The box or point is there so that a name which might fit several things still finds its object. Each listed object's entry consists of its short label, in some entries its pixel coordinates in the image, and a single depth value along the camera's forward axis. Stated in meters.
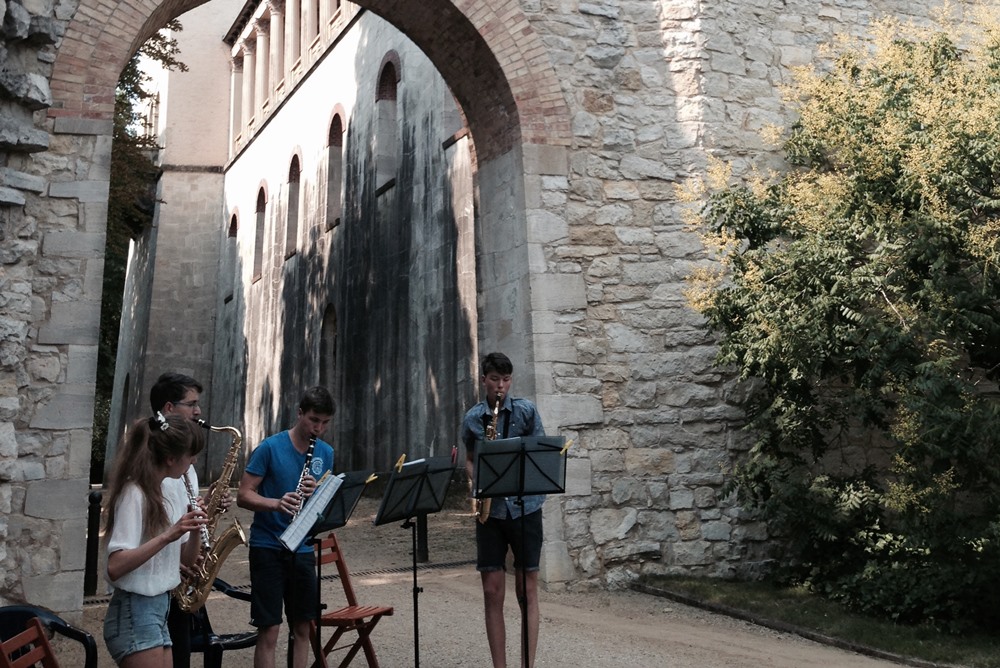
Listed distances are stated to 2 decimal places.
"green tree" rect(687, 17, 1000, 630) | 7.57
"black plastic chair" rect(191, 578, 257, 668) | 5.11
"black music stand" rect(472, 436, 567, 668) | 5.37
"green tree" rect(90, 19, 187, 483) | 15.29
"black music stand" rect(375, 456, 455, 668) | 5.37
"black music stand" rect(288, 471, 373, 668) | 4.93
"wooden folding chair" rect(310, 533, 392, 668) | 5.81
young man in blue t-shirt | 5.03
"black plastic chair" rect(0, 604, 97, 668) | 4.30
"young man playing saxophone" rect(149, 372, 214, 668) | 4.60
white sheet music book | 4.72
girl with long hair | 3.71
